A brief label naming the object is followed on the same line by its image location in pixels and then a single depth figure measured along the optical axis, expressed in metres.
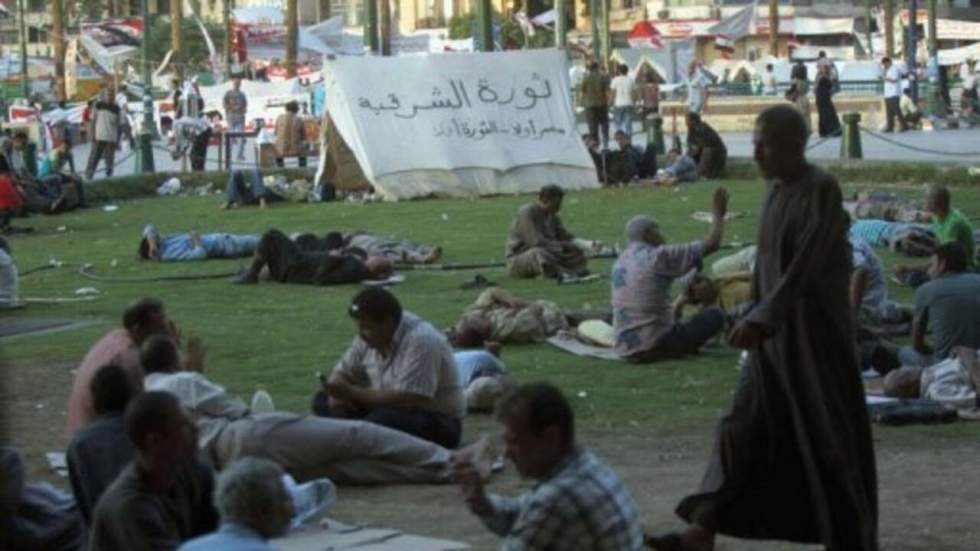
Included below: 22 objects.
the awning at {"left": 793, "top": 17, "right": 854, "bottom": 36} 95.44
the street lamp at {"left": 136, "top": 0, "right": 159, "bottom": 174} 38.25
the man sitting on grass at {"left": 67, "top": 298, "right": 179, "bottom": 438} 10.52
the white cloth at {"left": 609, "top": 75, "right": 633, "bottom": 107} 45.84
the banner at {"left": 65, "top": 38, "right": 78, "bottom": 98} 70.25
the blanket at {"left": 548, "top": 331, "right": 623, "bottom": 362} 15.88
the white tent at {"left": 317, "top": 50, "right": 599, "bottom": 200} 33.16
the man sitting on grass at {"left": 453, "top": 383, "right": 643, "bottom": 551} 6.41
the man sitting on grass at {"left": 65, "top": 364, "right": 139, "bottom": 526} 8.71
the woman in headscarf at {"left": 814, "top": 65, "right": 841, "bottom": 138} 43.16
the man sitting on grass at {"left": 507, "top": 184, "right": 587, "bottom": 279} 20.92
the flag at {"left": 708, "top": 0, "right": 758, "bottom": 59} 88.56
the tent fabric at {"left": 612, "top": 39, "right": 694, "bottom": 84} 72.15
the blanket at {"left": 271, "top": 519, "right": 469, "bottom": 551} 9.22
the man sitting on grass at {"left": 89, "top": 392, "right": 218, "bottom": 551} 7.16
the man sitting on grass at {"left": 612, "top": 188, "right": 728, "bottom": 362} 15.14
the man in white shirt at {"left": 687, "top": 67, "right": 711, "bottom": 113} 49.00
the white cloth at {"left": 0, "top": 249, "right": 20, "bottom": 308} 19.86
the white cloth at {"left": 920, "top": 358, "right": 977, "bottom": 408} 12.99
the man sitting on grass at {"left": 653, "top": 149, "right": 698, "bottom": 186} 33.44
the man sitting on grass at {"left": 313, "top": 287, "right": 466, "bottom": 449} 11.02
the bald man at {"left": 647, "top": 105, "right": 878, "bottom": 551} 8.06
